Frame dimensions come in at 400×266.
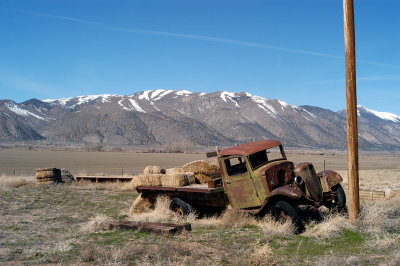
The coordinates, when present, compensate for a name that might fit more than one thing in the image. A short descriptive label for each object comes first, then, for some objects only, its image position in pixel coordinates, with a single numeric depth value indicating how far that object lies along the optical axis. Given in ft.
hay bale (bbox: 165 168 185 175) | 42.82
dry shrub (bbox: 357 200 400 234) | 28.05
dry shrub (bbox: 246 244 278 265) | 20.77
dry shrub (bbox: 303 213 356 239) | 26.81
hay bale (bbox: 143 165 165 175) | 44.32
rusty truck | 29.94
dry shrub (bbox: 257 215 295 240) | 27.27
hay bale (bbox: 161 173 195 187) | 39.22
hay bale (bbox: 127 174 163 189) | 40.44
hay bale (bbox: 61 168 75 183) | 71.13
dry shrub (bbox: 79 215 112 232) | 30.66
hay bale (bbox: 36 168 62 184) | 65.62
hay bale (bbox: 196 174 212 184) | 43.00
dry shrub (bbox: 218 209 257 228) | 31.42
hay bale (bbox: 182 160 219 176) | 43.24
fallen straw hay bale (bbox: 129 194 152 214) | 40.73
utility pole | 29.12
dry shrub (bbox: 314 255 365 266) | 20.27
